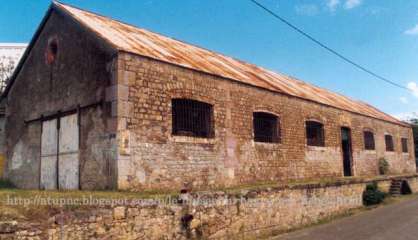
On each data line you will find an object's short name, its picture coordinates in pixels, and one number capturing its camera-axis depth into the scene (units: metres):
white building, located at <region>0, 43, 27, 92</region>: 24.39
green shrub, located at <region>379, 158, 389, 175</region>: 21.92
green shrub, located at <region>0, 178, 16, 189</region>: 13.06
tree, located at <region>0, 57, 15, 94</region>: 24.27
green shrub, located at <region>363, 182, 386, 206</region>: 16.02
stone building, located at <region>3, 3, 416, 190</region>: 9.39
